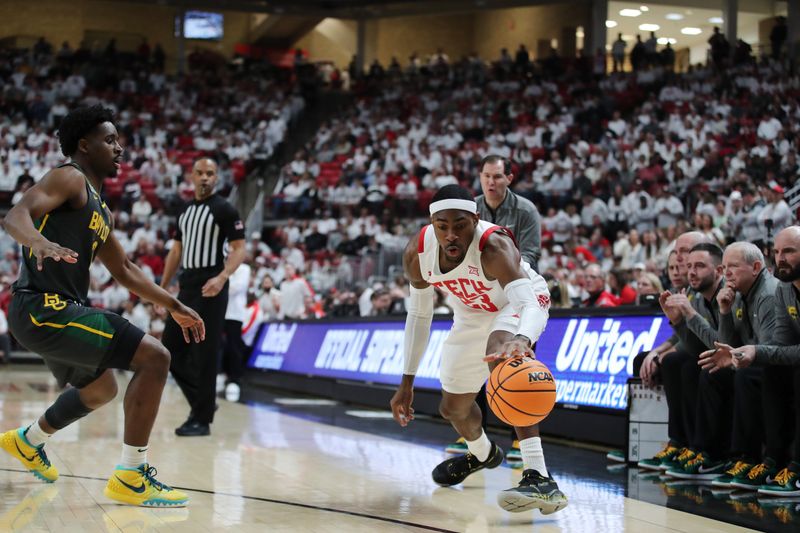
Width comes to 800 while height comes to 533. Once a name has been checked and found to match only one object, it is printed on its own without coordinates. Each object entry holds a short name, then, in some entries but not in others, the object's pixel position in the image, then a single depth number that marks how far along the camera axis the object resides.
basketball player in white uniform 4.84
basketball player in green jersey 4.90
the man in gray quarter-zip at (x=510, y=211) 6.98
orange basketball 4.68
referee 8.39
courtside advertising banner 7.70
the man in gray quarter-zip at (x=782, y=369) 5.57
